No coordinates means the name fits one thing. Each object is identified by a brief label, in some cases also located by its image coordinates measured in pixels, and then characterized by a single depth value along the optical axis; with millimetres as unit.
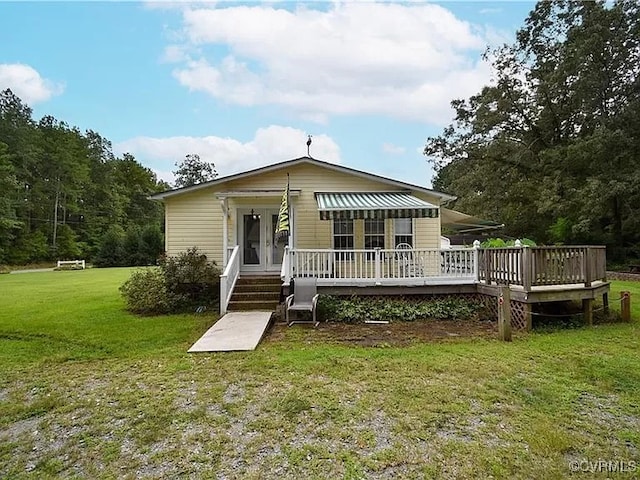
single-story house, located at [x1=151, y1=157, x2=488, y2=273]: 13305
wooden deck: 9297
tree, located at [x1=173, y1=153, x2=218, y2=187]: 66312
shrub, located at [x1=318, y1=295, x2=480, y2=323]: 10172
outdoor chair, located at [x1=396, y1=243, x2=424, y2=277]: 11055
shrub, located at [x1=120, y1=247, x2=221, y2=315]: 11711
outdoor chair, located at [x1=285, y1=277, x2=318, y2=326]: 9812
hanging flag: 10086
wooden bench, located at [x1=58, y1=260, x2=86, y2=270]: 38250
